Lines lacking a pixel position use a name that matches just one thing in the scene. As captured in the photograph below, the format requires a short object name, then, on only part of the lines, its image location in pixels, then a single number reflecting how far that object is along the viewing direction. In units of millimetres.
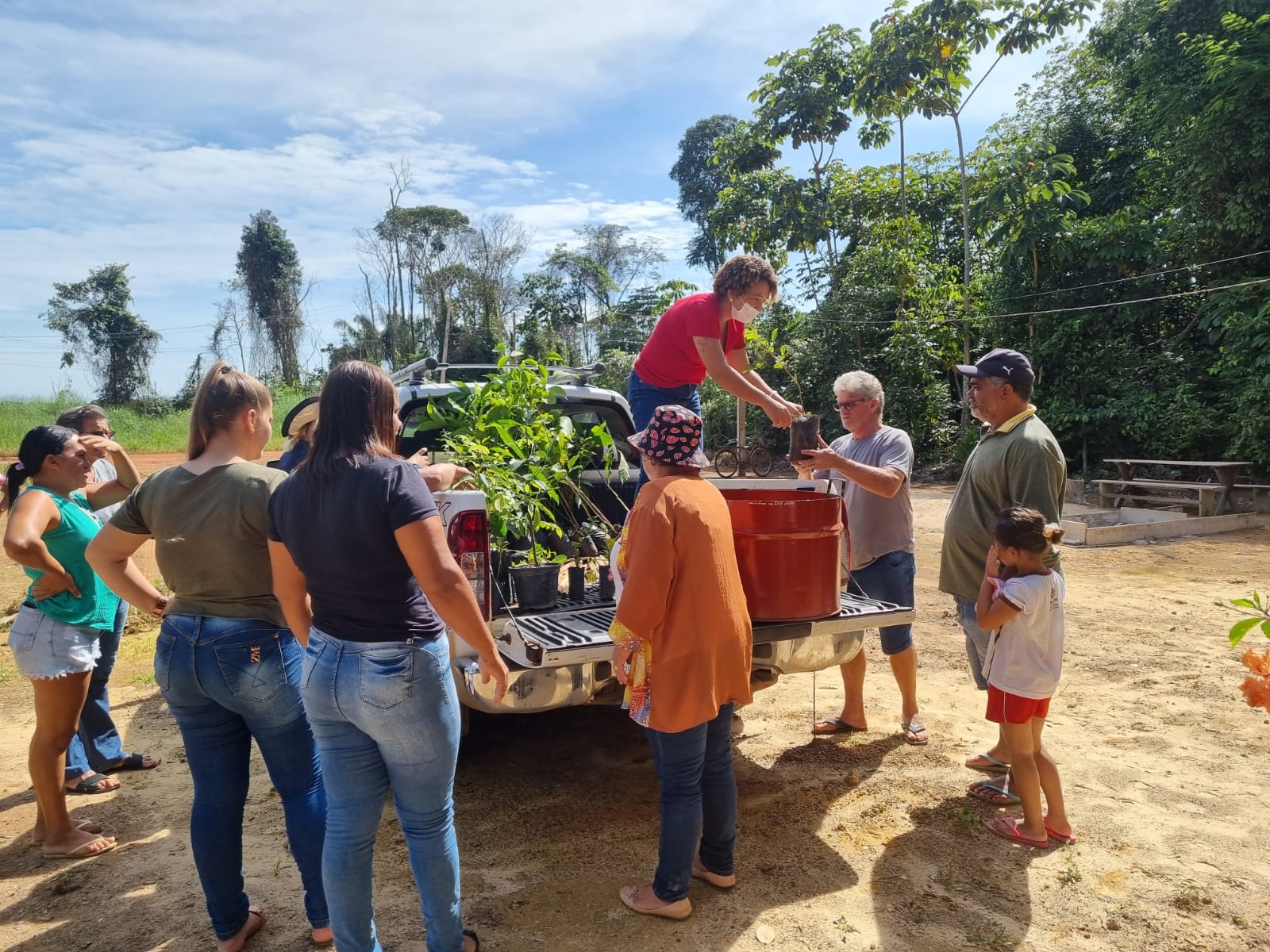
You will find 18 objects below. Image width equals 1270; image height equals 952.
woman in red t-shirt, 3783
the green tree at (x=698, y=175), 46781
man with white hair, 4168
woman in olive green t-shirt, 2473
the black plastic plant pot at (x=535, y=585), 3523
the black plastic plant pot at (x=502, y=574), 3578
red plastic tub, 3021
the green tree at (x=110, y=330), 38094
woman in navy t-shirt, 2133
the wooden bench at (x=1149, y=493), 12190
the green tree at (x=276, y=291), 43906
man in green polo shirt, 3416
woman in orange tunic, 2578
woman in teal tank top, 3258
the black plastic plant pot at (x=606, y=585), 3730
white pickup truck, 3000
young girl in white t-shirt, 3184
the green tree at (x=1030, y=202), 17375
